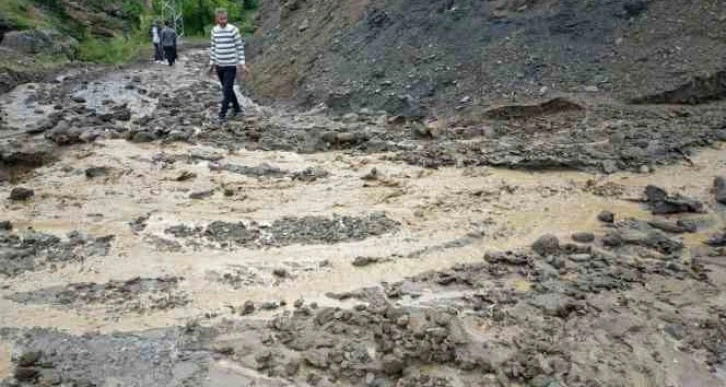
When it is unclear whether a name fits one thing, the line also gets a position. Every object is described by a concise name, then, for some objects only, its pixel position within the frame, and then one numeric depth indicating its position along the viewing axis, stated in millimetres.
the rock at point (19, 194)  7848
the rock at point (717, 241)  6391
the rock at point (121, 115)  11516
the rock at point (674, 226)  6715
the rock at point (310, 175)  8375
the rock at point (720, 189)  7324
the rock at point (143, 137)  10008
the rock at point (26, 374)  4539
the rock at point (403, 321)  4985
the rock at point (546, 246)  6299
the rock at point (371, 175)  8312
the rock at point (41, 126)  10656
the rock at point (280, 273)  6012
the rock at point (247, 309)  5355
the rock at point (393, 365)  4598
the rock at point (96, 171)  8609
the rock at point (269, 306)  5441
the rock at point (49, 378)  4512
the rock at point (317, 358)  4680
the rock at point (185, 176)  8477
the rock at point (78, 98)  14002
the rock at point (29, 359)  4676
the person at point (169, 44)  21359
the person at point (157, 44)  22625
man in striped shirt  10656
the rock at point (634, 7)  11359
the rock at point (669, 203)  7121
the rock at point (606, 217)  6961
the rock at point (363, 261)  6223
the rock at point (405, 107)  10820
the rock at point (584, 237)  6512
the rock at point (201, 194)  7873
